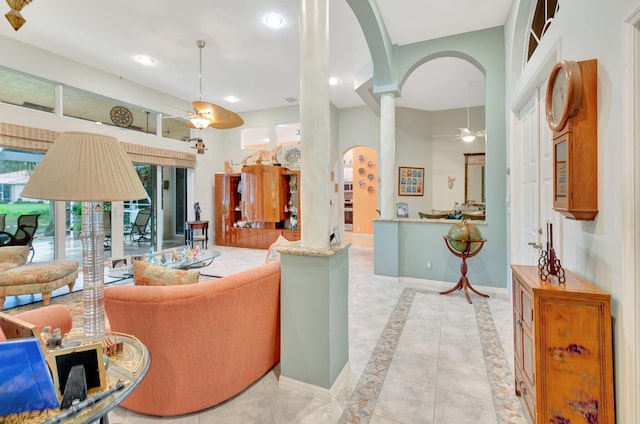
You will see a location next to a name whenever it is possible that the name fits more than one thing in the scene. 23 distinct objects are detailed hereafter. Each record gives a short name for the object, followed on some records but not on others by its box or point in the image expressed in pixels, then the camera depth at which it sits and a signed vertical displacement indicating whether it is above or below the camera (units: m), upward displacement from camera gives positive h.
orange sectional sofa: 1.62 -0.71
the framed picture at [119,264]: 3.53 -0.65
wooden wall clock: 1.46 +0.37
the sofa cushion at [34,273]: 3.22 -0.69
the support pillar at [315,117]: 1.91 +0.61
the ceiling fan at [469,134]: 5.84 +1.51
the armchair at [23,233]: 4.45 -0.32
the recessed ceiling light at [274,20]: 3.79 +2.52
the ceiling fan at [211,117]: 3.78 +1.27
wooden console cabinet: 1.31 -0.66
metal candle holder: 1.53 -0.32
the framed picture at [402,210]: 7.23 -0.01
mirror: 7.46 +0.77
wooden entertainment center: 7.05 +0.11
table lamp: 1.20 +0.12
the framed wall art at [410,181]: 7.64 +0.74
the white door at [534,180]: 2.43 +0.27
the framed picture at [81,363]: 0.92 -0.49
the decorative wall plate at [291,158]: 7.27 +1.30
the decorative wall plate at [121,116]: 5.74 +1.90
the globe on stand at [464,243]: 3.49 -0.42
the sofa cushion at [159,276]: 1.92 -0.43
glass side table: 0.84 -0.60
